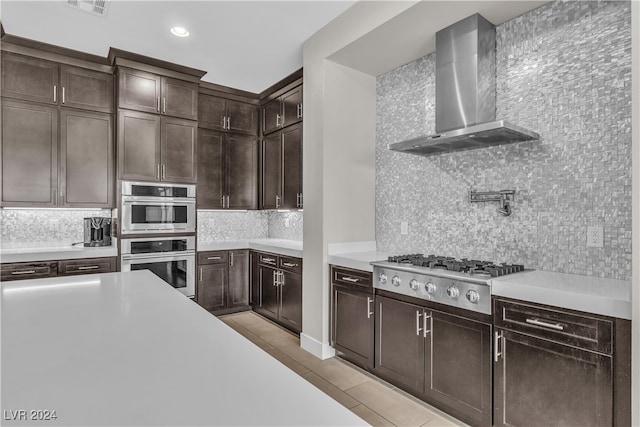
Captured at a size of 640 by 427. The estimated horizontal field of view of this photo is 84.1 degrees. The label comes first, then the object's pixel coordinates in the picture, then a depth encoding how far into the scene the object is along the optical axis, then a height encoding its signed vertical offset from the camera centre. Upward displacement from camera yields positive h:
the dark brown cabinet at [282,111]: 4.13 +1.29
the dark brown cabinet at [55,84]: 3.39 +1.32
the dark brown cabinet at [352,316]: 2.87 -0.86
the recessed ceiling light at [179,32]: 3.18 +1.66
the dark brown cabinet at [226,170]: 4.52 +0.58
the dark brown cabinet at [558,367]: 1.60 -0.76
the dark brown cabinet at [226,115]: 4.53 +1.32
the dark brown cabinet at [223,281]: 4.29 -0.83
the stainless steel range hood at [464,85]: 2.51 +0.95
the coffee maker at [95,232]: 3.78 -0.19
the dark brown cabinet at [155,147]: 3.74 +0.74
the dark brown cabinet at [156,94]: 3.73 +1.33
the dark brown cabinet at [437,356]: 2.09 -0.94
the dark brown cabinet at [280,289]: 3.77 -0.86
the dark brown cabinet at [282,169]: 4.13 +0.56
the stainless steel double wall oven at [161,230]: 3.72 -0.18
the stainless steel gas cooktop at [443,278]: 2.11 -0.42
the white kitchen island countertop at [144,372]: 0.61 -0.34
